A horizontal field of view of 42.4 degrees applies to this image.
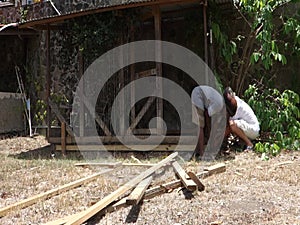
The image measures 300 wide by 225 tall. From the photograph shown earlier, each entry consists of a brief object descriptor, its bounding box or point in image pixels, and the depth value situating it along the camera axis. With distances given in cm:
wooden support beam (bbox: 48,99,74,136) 760
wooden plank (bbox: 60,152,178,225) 331
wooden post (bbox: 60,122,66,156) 758
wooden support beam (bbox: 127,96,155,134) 729
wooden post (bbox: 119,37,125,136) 742
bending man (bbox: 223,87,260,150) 657
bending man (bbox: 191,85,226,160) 638
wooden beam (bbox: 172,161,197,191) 415
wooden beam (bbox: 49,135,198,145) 684
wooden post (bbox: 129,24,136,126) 750
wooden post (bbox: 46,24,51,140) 778
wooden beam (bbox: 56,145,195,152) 685
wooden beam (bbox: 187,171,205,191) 440
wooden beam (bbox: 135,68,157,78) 740
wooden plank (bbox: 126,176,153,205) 349
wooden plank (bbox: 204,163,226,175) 515
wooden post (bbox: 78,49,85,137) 769
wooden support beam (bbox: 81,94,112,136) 746
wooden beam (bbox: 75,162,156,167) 594
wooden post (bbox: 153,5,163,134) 698
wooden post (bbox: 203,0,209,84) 672
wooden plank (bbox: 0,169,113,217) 389
